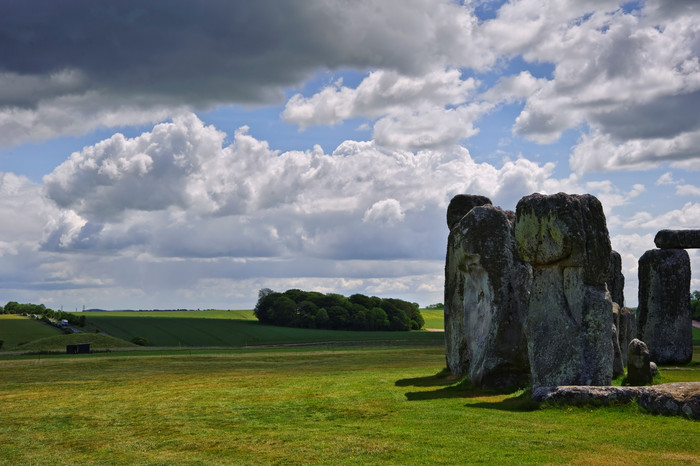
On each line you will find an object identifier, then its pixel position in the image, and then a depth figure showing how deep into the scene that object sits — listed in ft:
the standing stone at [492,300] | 74.08
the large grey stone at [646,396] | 48.95
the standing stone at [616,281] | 108.68
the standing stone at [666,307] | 117.50
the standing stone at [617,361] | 81.35
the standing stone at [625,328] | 98.48
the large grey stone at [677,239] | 117.91
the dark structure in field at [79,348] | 202.18
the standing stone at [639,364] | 69.36
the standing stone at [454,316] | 88.22
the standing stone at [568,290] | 61.26
